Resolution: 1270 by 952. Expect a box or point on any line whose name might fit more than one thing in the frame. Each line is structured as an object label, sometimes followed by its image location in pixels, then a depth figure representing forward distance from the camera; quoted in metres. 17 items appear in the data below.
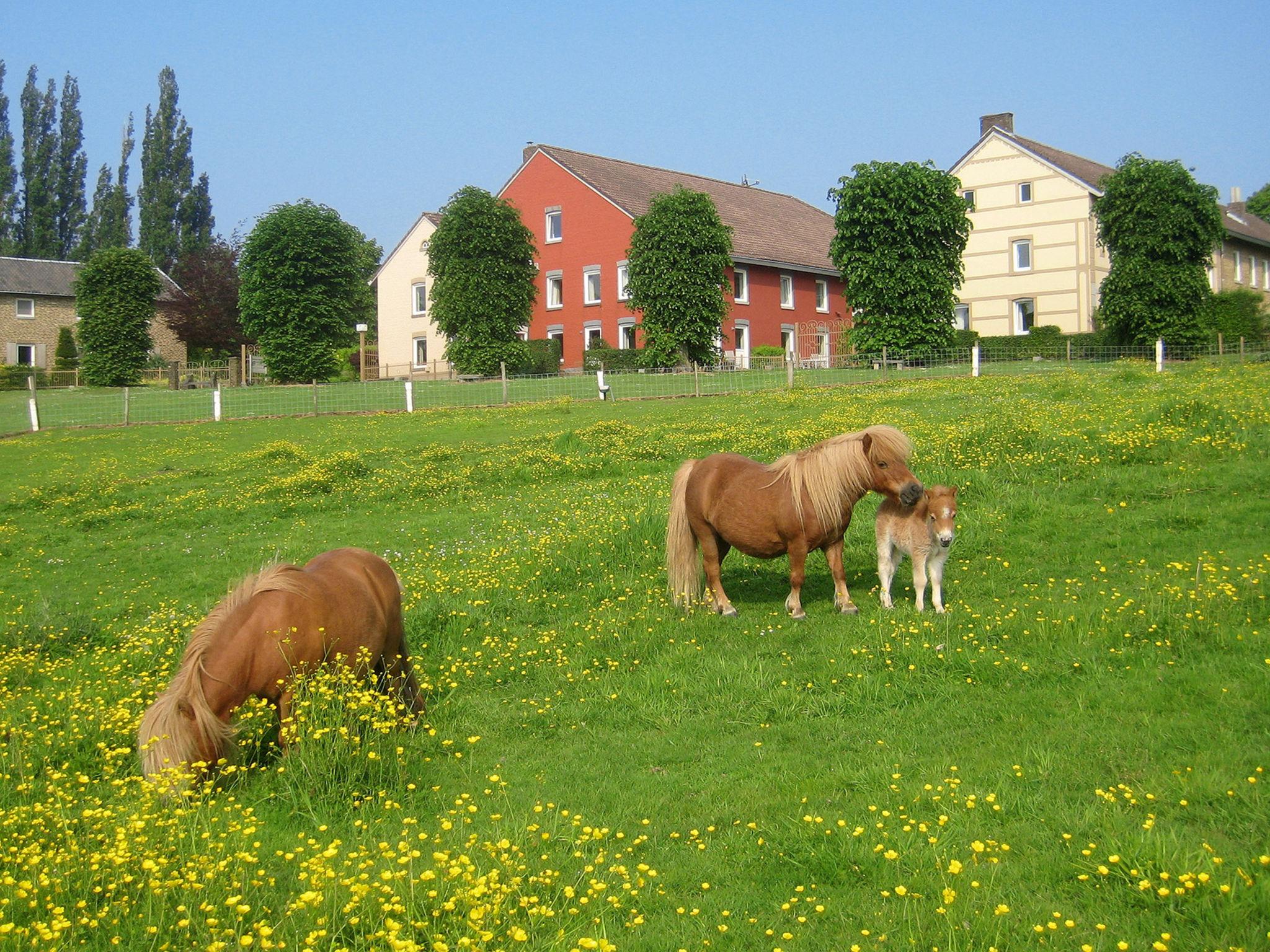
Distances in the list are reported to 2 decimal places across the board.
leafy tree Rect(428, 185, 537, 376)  44.91
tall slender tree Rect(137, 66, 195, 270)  88.31
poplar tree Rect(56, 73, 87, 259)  91.12
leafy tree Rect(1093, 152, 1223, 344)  39.06
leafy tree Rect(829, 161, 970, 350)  38.81
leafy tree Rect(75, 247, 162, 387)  48.84
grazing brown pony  6.37
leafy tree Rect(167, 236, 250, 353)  59.59
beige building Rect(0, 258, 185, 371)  66.44
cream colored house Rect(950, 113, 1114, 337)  54.03
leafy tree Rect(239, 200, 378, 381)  45.97
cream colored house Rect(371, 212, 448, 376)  59.81
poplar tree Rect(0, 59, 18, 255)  88.69
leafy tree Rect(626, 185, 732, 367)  42.56
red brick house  52.81
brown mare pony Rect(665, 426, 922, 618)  9.65
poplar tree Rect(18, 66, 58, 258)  88.81
